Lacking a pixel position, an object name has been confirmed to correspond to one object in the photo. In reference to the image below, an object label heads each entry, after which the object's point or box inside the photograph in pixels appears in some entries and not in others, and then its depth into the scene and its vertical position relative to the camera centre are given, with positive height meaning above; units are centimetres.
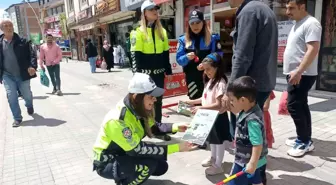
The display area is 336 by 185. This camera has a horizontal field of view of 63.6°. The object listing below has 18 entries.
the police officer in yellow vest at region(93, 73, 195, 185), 212 -77
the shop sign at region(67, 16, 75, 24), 2317 +265
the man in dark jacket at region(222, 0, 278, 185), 212 +1
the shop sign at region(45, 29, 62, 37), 2423 +157
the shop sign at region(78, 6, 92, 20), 1802 +251
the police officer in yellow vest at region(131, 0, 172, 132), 338 +2
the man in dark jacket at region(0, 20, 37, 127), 469 -21
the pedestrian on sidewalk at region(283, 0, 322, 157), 262 -22
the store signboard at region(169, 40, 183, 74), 636 -19
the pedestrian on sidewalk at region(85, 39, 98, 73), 1308 -18
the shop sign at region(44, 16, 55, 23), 4155 +486
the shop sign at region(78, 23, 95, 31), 1801 +160
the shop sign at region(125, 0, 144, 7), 1106 +193
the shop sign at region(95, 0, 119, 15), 1336 +225
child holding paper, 254 -54
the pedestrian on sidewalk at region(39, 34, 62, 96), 727 -17
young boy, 181 -59
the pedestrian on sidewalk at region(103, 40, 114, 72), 1354 -35
